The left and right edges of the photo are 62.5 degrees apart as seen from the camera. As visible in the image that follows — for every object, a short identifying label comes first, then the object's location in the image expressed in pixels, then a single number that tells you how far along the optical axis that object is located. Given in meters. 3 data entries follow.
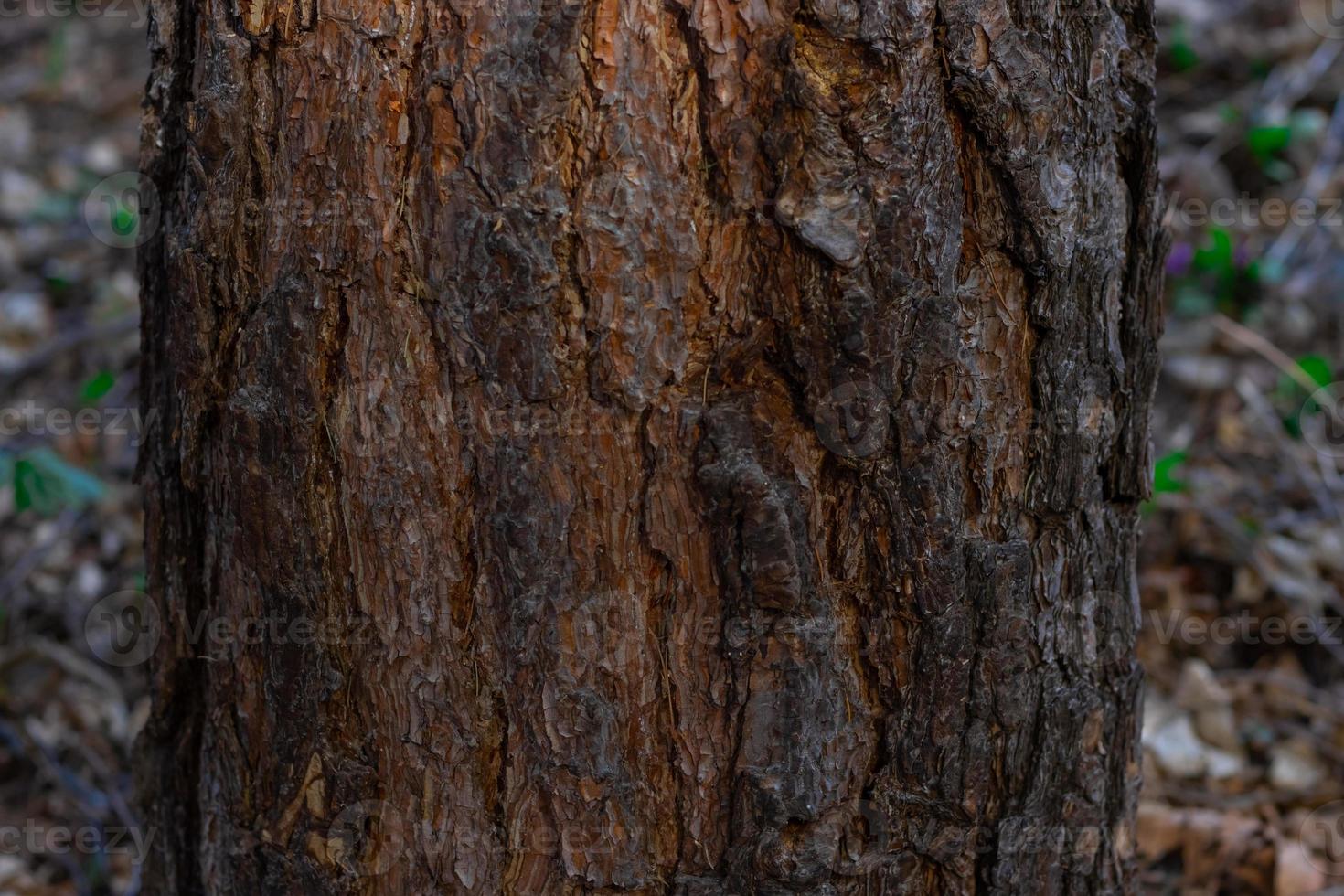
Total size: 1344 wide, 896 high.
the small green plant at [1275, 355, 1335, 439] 2.77
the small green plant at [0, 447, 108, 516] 2.16
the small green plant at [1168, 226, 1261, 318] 3.17
